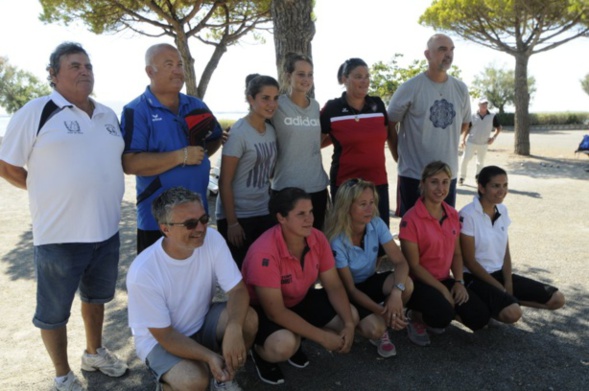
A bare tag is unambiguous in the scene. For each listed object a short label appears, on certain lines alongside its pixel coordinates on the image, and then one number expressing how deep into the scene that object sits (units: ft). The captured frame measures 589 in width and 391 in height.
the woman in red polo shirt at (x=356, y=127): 12.80
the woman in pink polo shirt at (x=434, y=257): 11.02
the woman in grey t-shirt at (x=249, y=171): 11.09
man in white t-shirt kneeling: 8.34
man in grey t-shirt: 13.41
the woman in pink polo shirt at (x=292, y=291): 9.68
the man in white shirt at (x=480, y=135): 34.27
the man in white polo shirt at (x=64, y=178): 8.59
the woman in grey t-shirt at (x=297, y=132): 11.85
